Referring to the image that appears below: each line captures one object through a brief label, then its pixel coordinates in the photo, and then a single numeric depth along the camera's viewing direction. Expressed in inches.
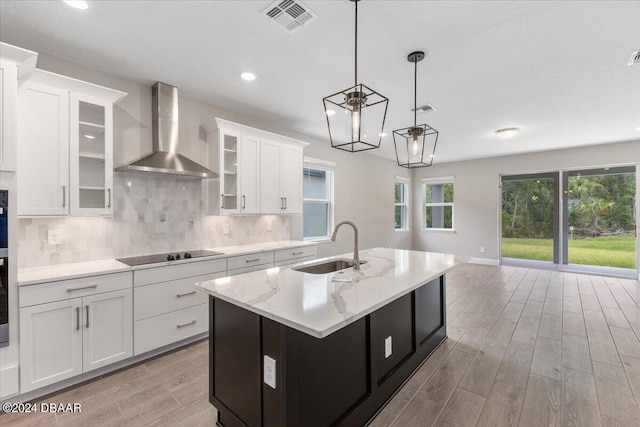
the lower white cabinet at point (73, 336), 79.6
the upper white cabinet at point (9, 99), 74.8
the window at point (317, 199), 199.9
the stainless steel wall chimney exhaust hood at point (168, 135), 115.3
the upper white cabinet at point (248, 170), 134.6
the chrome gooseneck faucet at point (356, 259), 93.0
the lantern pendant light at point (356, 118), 68.6
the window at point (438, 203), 302.0
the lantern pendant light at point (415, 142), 94.5
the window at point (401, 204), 301.0
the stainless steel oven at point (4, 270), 74.6
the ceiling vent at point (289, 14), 74.7
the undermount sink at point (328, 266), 97.3
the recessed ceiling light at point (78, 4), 72.9
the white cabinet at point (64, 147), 85.0
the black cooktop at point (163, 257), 106.7
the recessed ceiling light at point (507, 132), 178.1
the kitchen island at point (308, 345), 55.7
